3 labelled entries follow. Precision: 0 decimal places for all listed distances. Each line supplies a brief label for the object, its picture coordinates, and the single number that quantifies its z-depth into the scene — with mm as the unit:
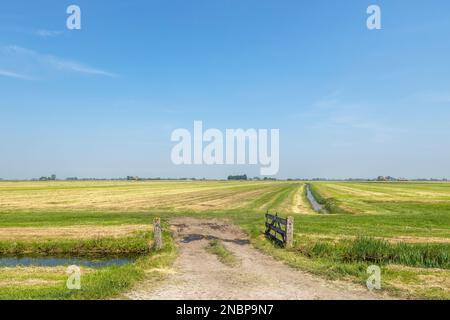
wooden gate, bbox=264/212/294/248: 20172
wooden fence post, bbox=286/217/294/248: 20141
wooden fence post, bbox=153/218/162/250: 19917
